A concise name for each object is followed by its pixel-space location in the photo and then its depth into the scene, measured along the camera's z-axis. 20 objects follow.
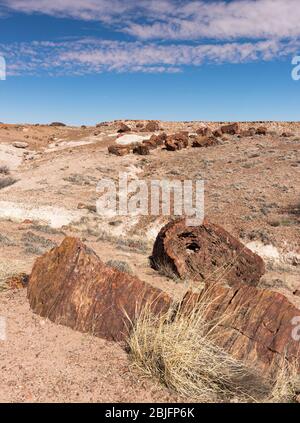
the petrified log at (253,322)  4.68
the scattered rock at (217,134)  34.88
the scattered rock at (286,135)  33.03
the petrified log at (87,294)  5.25
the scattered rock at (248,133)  34.38
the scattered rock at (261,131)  34.59
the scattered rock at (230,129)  35.91
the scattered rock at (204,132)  35.89
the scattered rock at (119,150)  29.10
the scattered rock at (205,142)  31.34
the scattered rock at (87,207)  18.41
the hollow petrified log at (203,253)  9.75
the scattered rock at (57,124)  61.63
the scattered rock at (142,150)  29.00
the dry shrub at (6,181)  22.72
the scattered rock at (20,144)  40.71
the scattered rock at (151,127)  39.74
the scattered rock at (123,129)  40.50
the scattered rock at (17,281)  6.34
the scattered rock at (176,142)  30.53
